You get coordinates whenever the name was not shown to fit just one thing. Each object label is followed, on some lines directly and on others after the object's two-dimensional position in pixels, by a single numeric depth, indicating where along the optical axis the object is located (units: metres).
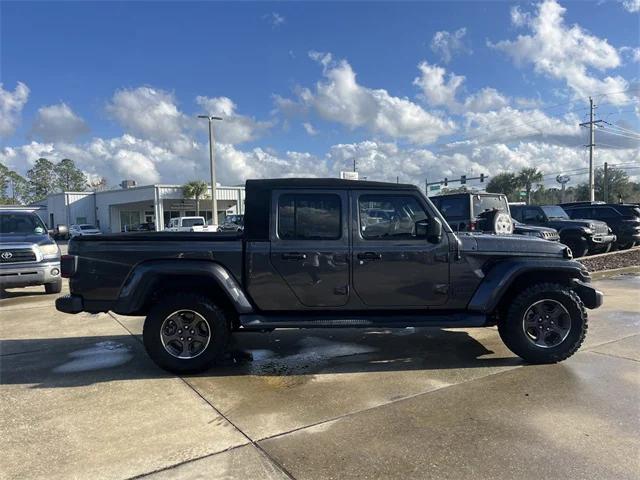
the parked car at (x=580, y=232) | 13.66
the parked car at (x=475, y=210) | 10.34
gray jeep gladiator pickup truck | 4.68
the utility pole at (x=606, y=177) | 55.56
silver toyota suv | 8.94
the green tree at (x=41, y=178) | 97.00
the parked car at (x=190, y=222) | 31.02
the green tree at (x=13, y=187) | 83.00
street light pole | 32.97
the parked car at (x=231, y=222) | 31.16
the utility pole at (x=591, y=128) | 46.00
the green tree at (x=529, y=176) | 80.69
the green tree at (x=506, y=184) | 81.23
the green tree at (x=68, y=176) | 101.88
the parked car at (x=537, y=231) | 11.43
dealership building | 48.84
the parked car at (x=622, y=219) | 15.78
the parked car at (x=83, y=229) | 41.78
